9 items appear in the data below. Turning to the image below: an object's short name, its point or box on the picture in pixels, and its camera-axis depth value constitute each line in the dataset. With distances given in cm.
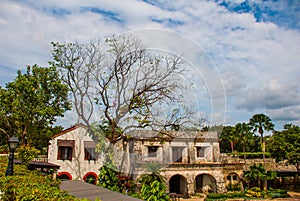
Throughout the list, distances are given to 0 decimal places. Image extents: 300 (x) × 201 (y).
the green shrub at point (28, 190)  396
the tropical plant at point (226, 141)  3526
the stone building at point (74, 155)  1908
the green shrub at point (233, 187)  2270
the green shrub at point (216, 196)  1879
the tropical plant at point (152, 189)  1170
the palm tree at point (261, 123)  2554
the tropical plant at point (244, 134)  2854
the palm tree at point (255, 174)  2144
